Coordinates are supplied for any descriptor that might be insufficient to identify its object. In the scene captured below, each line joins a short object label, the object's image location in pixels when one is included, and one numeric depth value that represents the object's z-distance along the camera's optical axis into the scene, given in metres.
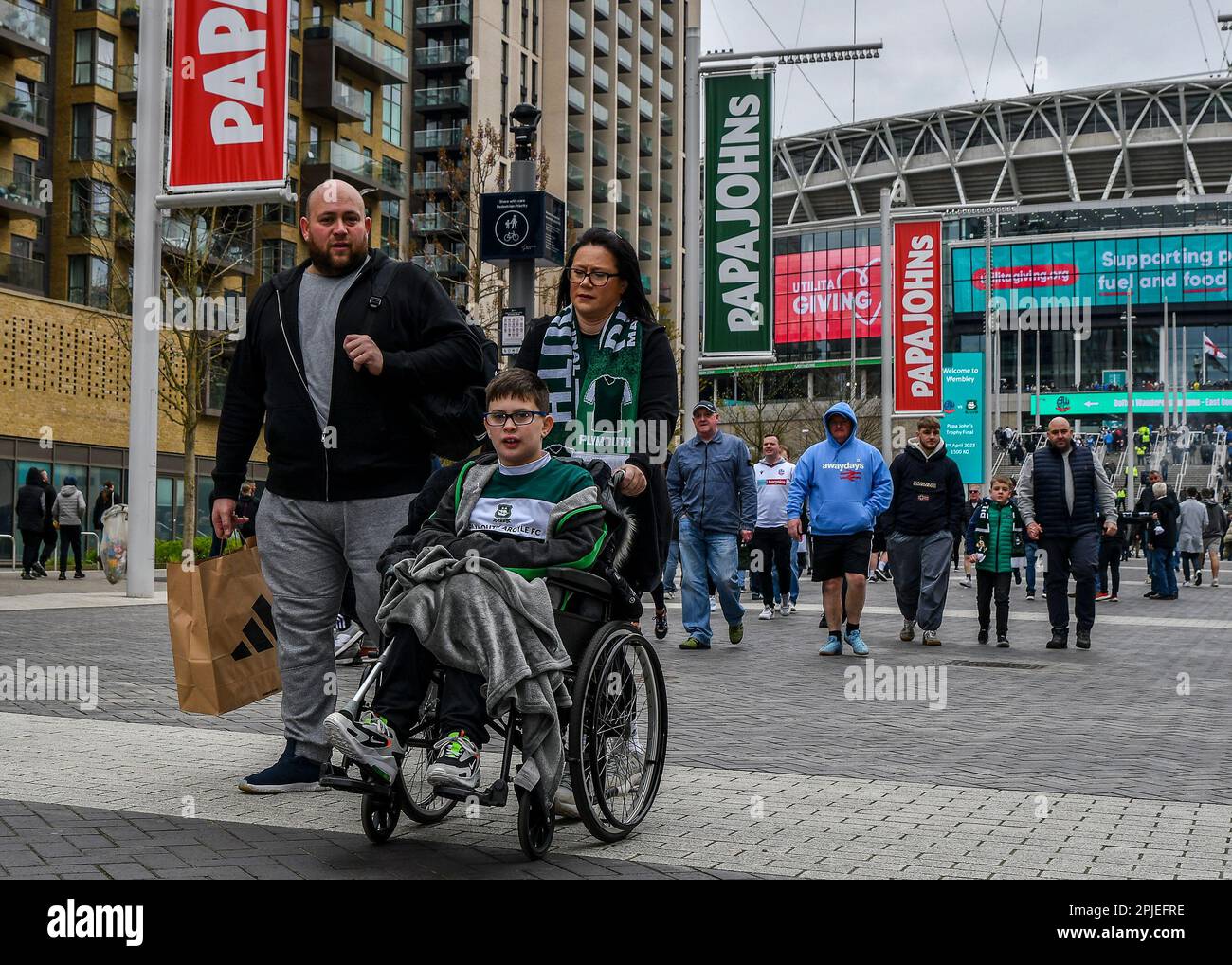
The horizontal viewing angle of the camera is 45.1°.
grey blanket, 4.21
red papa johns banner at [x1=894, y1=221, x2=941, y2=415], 30.09
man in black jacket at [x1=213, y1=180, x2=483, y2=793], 5.30
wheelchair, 4.32
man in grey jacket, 12.34
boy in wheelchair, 4.15
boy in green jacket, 13.41
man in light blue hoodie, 12.11
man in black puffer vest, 13.16
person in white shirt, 16.23
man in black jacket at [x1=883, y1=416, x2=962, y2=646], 13.16
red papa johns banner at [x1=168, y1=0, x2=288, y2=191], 14.59
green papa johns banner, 19.20
